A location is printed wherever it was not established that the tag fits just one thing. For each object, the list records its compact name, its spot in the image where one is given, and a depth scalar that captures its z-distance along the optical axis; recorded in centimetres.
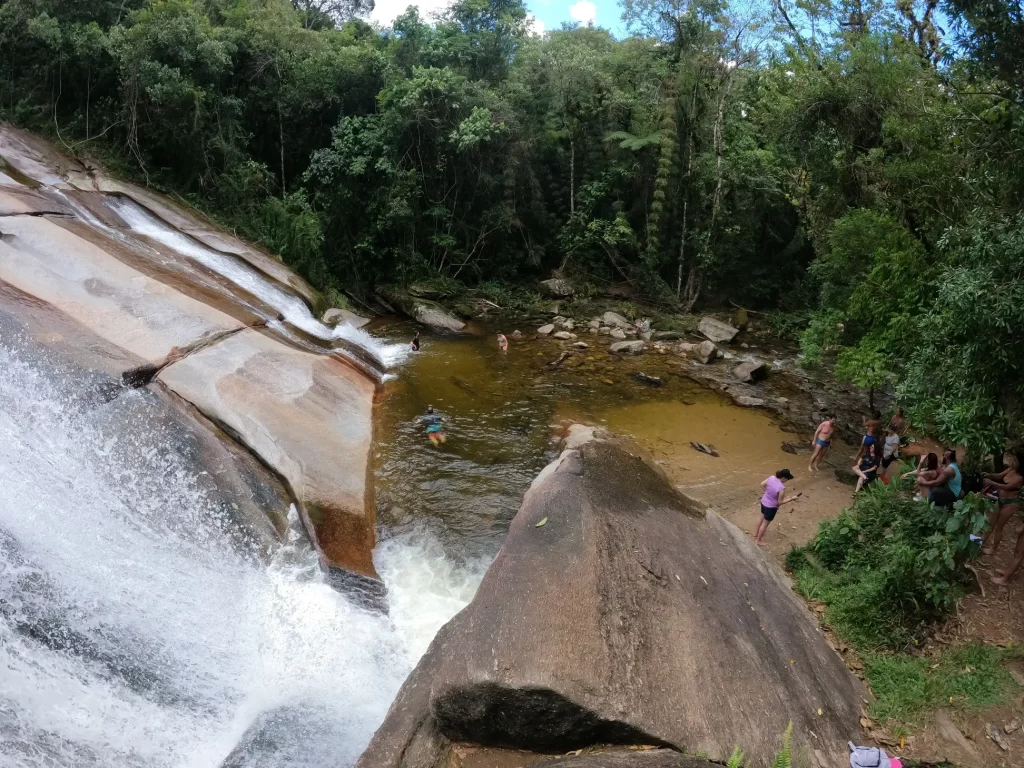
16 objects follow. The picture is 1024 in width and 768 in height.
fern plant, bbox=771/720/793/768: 421
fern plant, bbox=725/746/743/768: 428
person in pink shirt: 880
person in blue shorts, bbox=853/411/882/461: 1051
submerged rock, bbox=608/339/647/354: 1761
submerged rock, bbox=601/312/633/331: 1956
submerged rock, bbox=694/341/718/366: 1706
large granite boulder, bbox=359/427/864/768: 504
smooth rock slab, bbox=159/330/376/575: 875
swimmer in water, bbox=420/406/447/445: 1191
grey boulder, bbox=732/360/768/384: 1575
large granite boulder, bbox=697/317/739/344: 1876
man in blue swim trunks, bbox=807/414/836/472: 1137
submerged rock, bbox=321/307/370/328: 1689
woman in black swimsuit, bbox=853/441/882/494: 1023
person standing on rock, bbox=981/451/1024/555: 733
